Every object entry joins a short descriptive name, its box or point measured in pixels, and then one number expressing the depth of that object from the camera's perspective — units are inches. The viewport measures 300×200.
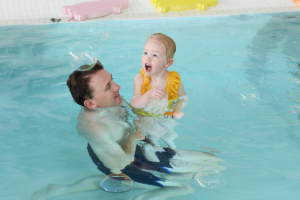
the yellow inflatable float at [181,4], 237.8
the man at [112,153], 105.3
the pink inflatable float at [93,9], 222.2
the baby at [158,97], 112.8
